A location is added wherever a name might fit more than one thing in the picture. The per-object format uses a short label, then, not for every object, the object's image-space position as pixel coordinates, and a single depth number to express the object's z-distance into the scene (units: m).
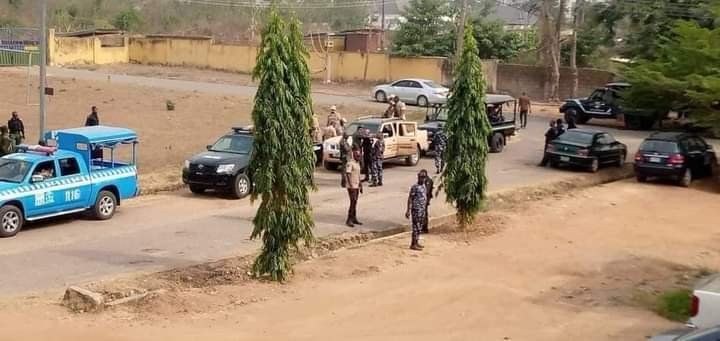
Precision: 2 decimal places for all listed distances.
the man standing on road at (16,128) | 27.69
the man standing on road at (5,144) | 25.98
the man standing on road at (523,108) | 40.94
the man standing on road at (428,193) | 19.95
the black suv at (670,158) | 29.83
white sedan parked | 48.94
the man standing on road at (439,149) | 27.99
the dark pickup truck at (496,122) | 33.94
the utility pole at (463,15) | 41.47
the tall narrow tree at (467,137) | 21.73
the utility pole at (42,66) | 25.72
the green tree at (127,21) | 99.62
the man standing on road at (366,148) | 26.80
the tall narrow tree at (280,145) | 16.31
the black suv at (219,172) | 24.25
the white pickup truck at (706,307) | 11.42
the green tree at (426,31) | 64.69
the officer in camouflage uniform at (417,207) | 19.39
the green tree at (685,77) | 30.31
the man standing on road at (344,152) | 21.91
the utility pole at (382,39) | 78.50
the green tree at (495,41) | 63.19
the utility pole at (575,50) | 52.25
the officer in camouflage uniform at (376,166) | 26.67
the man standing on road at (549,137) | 31.84
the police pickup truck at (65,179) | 19.64
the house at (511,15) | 112.72
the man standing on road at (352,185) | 21.03
